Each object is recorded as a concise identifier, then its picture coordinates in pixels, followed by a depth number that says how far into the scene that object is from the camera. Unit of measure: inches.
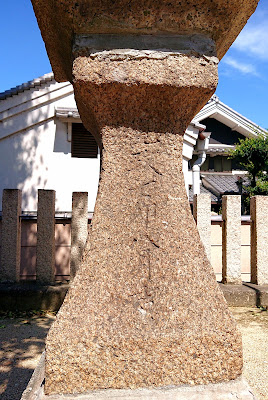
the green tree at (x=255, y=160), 444.5
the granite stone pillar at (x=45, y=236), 159.8
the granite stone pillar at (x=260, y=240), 169.2
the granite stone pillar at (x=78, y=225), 166.2
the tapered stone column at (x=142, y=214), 47.8
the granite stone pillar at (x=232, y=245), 169.2
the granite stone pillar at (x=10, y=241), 157.6
